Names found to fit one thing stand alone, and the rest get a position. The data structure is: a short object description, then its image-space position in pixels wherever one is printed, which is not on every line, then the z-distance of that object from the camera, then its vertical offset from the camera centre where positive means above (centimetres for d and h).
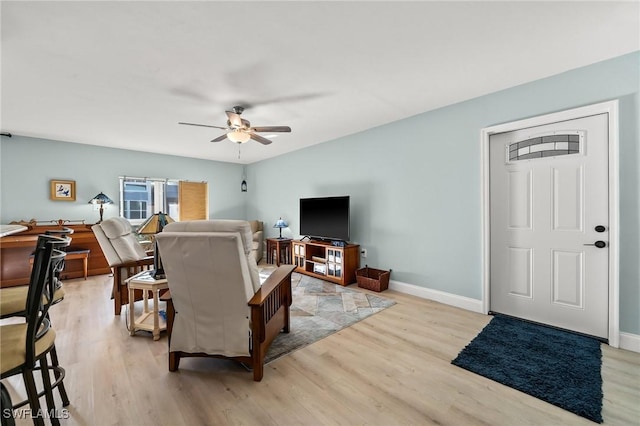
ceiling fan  298 +97
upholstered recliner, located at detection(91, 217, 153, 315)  299 -47
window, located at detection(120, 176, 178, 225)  555 +34
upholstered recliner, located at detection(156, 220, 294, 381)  174 -56
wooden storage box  384 -98
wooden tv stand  421 -81
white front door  243 -12
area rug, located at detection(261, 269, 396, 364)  246 -116
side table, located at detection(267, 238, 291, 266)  543 -76
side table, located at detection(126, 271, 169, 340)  254 -86
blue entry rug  174 -118
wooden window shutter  625 +31
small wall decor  475 +43
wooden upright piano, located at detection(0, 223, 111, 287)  403 -67
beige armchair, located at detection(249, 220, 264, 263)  613 -55
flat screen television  433 -9
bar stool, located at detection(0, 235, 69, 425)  112 -55
